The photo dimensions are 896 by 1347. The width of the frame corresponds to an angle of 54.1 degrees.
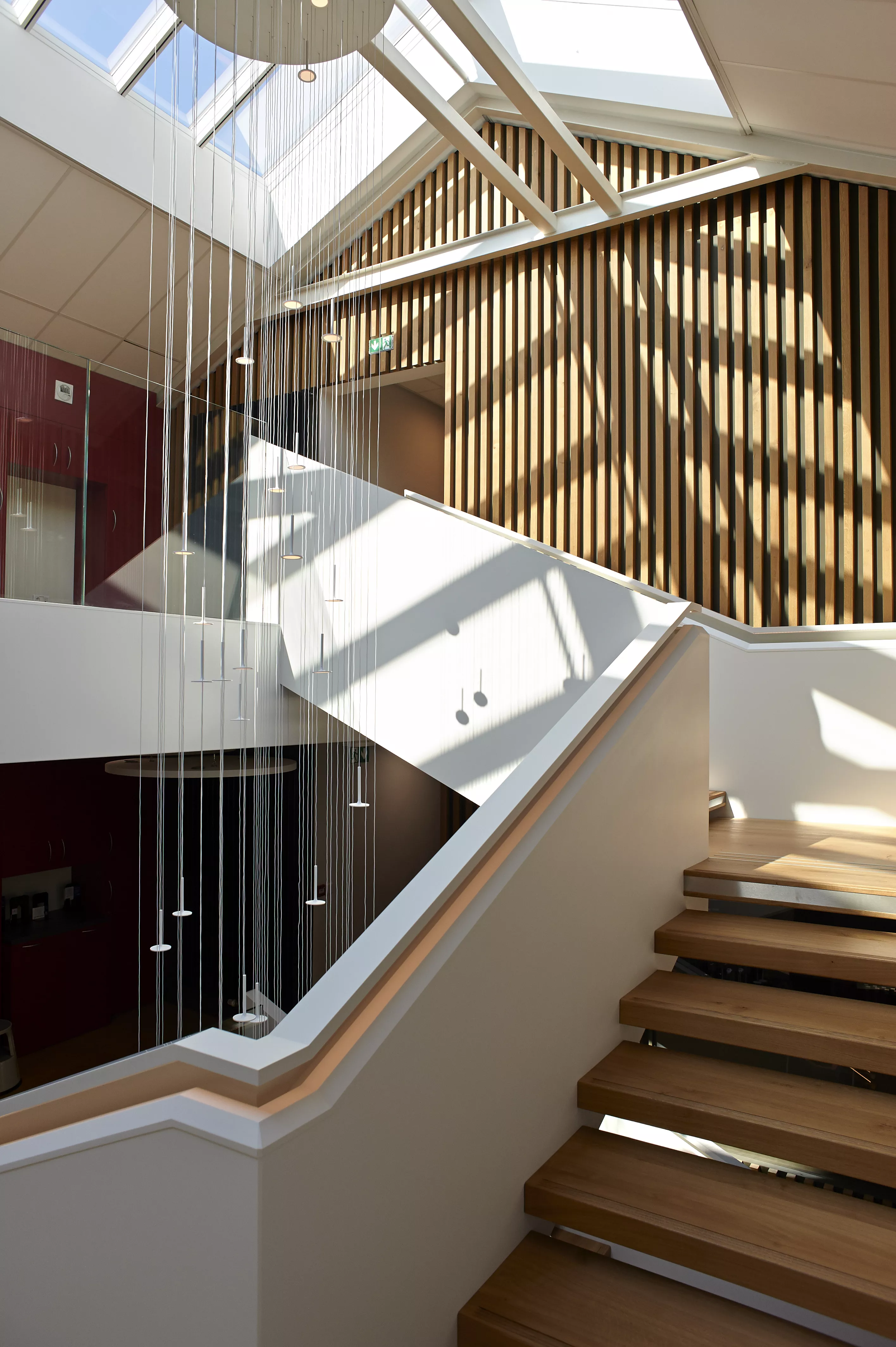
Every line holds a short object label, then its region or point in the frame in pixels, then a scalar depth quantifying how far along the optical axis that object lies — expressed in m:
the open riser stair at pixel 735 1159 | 1.86
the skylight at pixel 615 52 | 5.41
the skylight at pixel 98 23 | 6.08
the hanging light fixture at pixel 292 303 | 3.82
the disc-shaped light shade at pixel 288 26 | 3.42
